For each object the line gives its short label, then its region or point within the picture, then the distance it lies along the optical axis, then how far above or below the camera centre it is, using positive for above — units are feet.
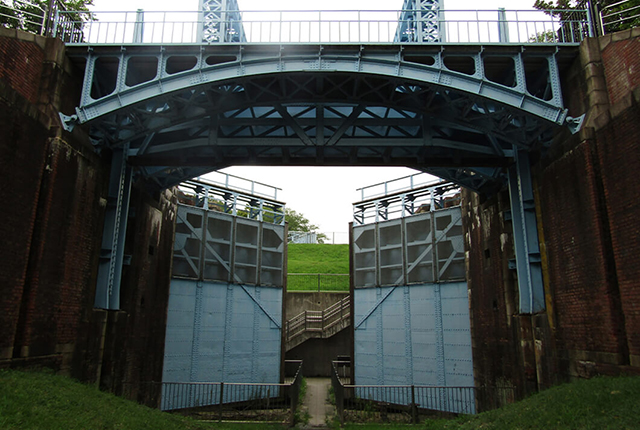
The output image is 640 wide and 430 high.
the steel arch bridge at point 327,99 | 41.06 +22.01
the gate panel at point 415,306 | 62.34 +4.37
